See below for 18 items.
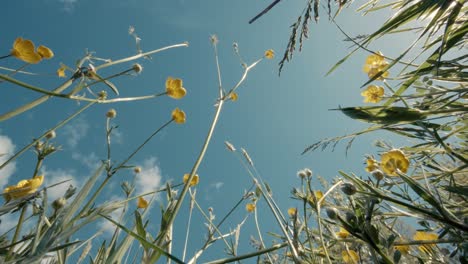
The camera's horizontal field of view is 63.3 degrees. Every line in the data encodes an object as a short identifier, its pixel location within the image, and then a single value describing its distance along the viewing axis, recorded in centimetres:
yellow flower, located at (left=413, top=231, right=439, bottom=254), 30
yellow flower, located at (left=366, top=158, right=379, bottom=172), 38
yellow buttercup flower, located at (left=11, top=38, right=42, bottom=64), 33
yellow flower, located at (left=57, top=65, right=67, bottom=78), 40
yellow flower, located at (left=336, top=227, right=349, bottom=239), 37
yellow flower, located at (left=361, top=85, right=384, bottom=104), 47
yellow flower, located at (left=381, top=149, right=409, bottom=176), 27
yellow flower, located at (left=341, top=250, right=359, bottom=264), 30
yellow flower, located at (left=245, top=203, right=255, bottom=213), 48
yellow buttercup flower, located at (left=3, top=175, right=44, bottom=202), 27
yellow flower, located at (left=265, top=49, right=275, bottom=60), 69
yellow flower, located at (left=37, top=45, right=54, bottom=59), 35
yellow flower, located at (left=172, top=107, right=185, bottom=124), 45
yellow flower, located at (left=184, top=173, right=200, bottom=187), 42
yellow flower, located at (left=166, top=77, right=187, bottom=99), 45
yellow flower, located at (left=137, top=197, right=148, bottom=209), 41
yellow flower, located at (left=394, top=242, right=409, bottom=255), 30
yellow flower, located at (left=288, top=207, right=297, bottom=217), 45
